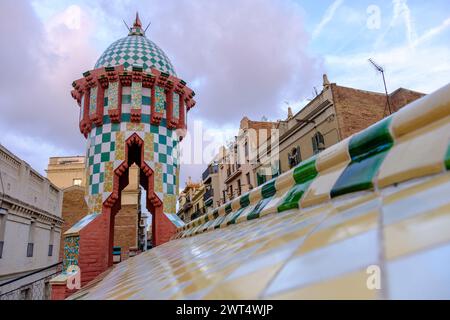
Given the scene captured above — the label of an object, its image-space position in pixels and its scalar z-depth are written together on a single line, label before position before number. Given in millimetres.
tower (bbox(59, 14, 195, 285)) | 6039
